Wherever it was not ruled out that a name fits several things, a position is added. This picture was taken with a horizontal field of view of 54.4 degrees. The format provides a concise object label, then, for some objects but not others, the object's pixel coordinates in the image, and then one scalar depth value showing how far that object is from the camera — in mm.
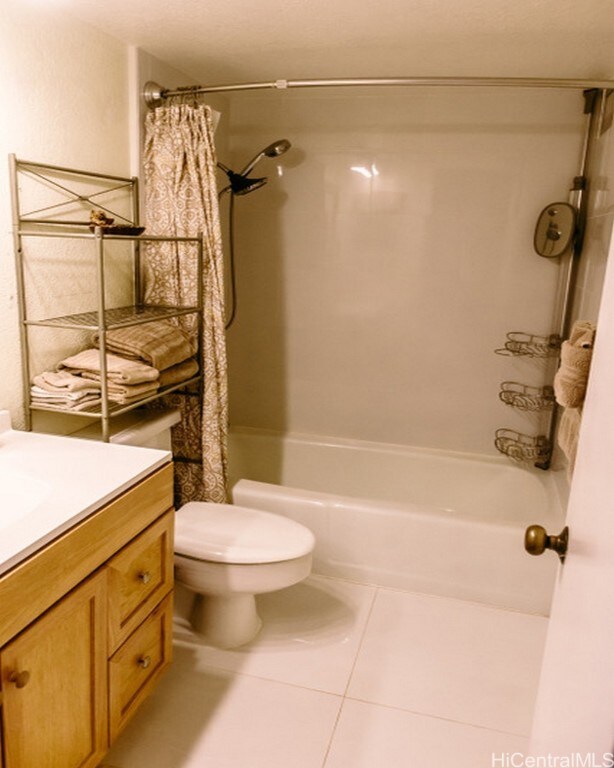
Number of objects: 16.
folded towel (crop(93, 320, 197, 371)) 1969
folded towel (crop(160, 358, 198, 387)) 2074
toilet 1858
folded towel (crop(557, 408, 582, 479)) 1412
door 625
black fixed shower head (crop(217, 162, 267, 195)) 2781
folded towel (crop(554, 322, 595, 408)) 1344
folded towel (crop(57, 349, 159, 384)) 1838
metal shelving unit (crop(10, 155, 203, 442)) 1707
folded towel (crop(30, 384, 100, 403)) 1771
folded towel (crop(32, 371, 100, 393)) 1784
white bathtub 2217
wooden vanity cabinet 1074
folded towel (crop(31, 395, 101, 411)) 1772
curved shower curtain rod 1990
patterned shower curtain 2178
